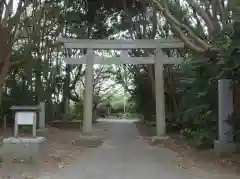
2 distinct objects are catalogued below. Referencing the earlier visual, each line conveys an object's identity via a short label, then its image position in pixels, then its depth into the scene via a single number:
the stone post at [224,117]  5.24
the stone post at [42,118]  8.40
